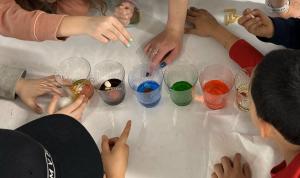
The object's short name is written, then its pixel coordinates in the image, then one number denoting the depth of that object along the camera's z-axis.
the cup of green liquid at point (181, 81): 1.10
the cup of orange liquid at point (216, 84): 1.08
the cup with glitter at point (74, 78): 1.16
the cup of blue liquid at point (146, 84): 1.11
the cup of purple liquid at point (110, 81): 1.12
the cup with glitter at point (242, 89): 1.07
